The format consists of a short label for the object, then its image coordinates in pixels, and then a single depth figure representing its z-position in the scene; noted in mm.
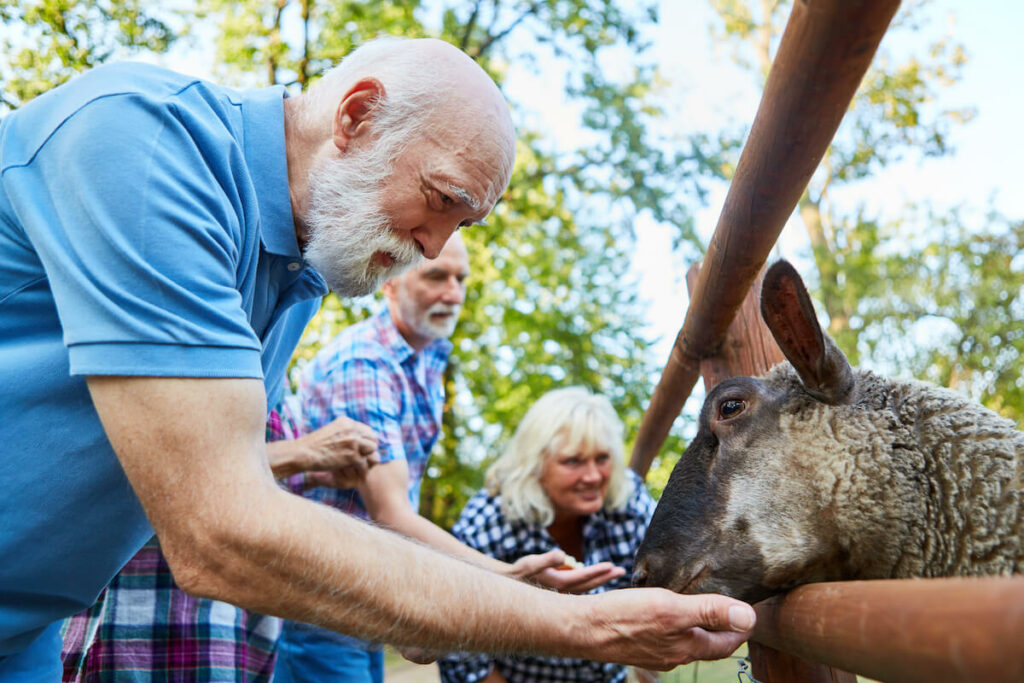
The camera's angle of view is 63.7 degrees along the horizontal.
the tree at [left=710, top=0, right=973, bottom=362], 17125
